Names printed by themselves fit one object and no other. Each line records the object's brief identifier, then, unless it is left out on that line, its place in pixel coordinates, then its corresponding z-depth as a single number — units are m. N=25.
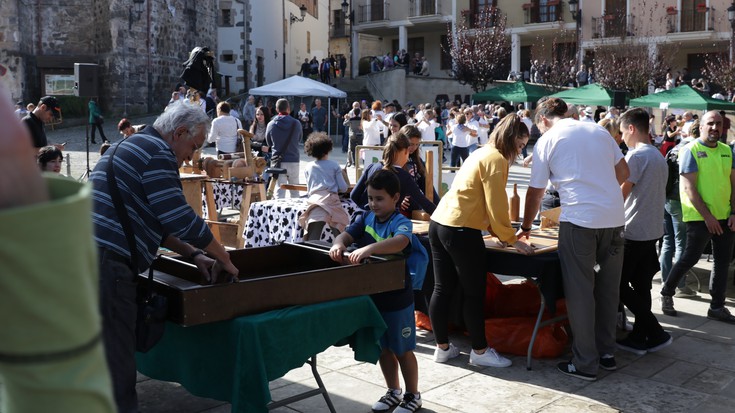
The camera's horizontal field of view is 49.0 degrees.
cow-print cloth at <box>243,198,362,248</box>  7.48
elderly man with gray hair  3.40
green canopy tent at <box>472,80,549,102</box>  24.72
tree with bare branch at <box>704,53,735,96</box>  28.38
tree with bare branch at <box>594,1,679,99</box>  29.06
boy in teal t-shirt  4.29
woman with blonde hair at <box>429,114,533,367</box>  5.11
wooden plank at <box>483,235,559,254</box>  5.46
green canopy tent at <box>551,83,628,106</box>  18.10
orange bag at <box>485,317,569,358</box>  5.59
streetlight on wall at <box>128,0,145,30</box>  32.75
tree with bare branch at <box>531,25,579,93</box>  32.66
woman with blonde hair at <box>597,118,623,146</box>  7.05
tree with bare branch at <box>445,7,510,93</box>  35.38
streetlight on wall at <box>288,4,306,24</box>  42.69
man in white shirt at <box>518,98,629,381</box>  5.02
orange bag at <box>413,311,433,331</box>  6.25
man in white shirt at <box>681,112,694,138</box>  14.50
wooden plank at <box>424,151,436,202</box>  7.80
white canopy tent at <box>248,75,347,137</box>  23.25
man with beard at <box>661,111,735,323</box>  6.43
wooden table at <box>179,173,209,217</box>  8.50
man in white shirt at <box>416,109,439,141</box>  17.88
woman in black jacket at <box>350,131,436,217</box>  6.00
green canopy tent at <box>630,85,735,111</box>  17.58
